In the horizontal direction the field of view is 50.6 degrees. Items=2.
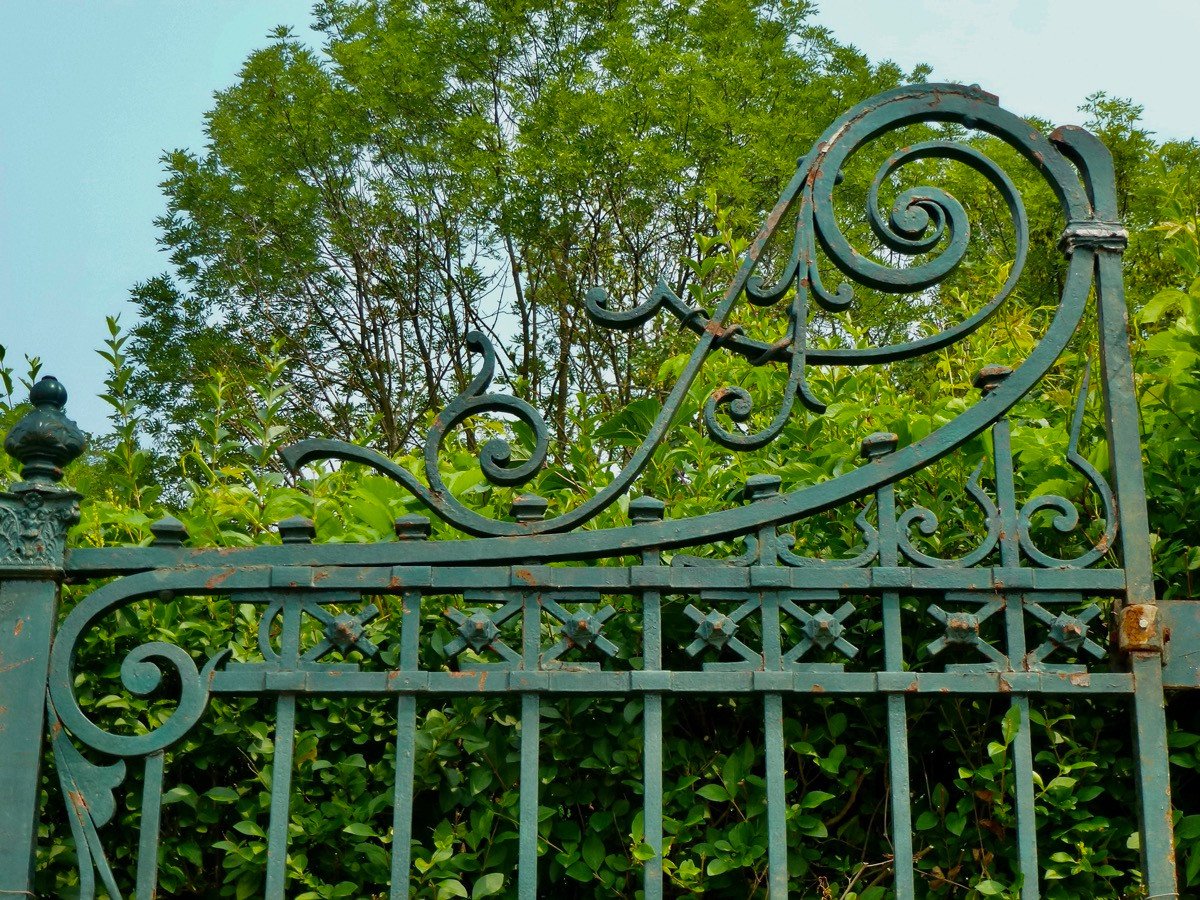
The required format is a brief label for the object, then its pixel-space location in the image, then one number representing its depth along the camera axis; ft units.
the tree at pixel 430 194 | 48.70
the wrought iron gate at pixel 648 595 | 7.97
